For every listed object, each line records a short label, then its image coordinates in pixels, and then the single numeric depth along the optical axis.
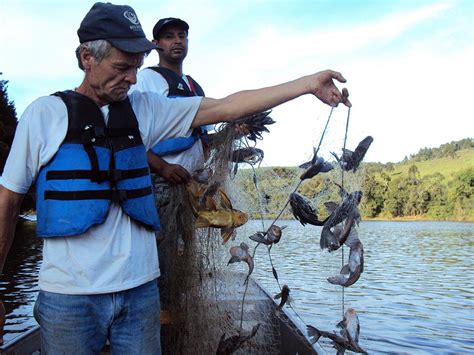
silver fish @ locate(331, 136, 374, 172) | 3.30
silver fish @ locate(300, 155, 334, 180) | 3.39
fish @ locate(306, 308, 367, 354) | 3.35
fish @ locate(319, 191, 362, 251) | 3.29
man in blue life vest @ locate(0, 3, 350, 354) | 2.45
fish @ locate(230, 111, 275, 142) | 3.99
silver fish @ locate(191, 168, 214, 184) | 3.93
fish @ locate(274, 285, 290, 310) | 3.90
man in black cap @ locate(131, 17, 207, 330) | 3.89
